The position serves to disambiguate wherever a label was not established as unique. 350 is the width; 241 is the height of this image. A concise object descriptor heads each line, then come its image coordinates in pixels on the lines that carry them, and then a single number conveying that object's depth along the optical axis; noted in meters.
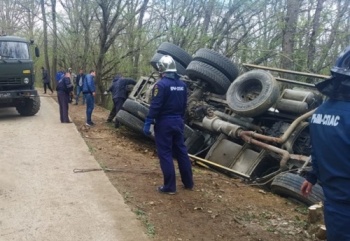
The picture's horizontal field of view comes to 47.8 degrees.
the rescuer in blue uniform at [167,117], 4.94
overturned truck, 6.17
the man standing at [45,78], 22.36
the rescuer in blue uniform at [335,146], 2.32
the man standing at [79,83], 15.62
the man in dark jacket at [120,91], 10.65
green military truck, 10.77
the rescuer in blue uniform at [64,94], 10.52
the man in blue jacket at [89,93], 10.41
